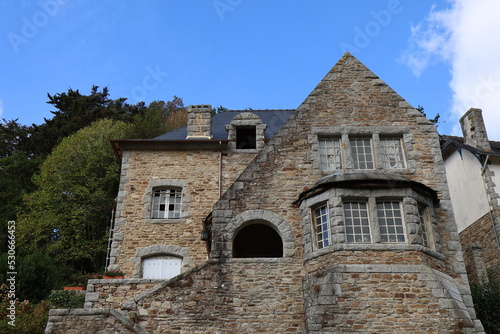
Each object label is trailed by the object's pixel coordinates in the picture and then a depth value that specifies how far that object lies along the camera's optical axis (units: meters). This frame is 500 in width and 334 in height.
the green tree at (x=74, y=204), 19.50
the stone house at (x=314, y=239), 9.24
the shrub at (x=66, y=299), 11.91
